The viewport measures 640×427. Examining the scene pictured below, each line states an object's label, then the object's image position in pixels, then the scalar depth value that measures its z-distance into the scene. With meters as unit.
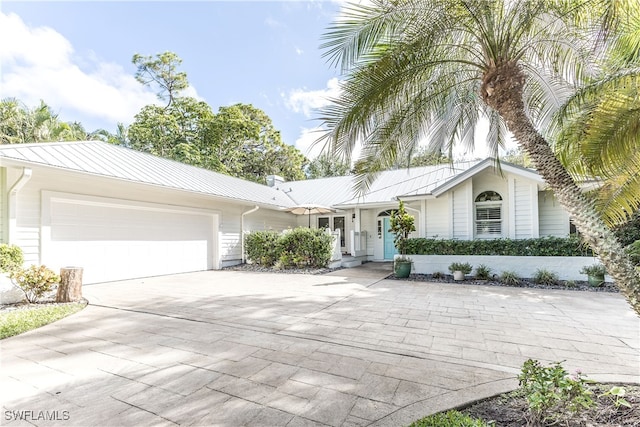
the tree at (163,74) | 23.02
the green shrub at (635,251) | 7.35
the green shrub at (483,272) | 9.45
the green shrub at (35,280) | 6.25
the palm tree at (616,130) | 2.86
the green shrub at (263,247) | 12.34
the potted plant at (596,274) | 8.10
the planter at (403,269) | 10.06
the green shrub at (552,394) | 2.09
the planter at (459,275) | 9.45
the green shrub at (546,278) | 8.60
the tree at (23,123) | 14.43
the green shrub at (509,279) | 8.72
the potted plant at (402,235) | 10.10
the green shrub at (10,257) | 6.26
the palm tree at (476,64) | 2.77
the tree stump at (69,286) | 6.49
